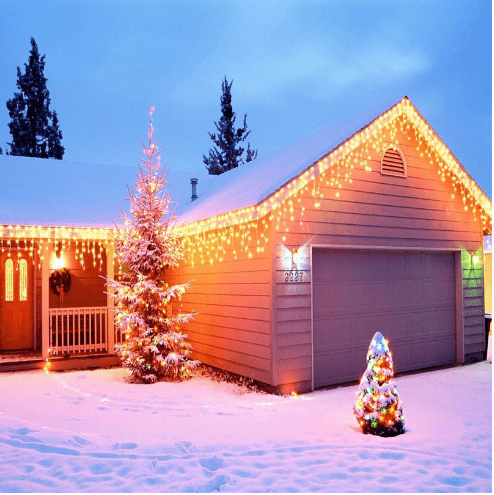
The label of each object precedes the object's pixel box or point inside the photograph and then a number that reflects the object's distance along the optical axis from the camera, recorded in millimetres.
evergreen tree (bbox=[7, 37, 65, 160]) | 26188
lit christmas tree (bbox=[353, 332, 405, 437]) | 5332
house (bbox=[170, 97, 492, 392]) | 7602
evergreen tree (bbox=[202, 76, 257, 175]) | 32312
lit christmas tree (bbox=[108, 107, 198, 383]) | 8320
